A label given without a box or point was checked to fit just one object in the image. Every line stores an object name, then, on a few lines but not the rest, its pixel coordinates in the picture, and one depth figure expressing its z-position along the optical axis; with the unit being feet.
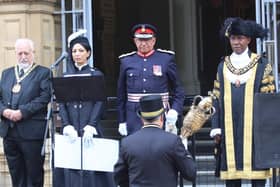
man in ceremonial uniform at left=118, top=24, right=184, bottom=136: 45.86
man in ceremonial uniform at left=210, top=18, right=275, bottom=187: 43.74
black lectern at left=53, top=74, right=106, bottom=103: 44.97
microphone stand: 47.48
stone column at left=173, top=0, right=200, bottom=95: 87.07
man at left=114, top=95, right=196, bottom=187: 32.53
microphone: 46.80
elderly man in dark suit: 49.47
